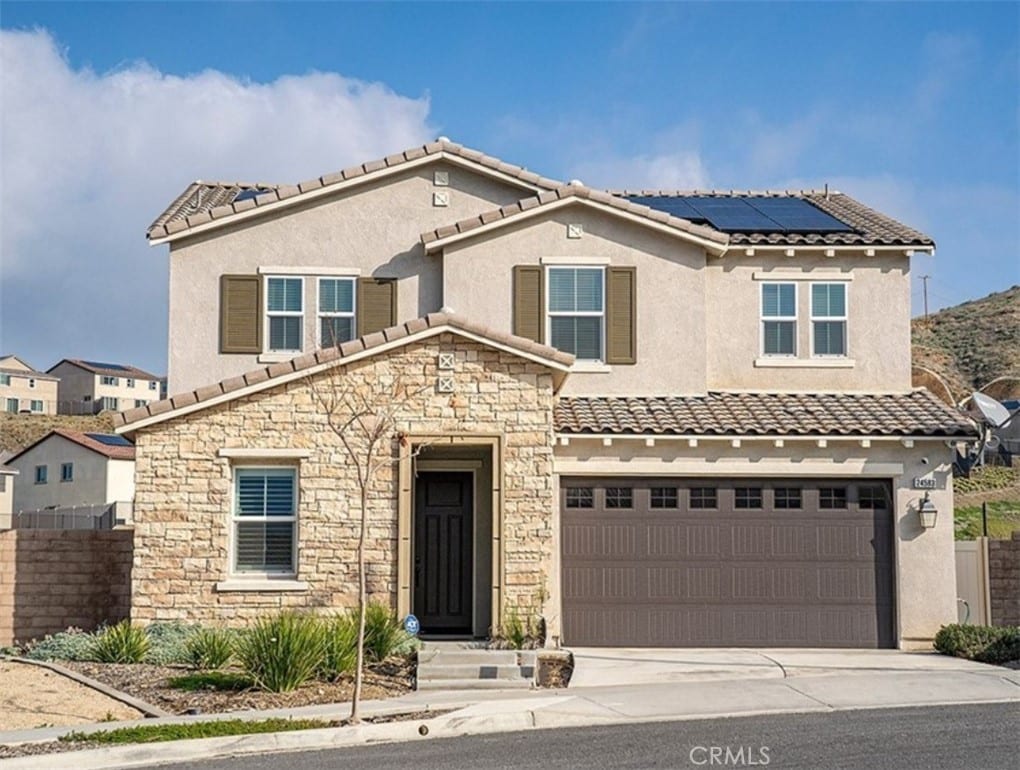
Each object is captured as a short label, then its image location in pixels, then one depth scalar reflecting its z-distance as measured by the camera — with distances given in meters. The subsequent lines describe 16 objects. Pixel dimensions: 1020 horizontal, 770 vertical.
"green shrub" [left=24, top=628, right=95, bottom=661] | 16.70
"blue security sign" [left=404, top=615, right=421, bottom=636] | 16.86
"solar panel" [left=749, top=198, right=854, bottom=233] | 21.39
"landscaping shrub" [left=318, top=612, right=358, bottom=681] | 15.21
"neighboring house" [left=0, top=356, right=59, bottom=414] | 94.44
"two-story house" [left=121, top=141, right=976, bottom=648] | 17.73
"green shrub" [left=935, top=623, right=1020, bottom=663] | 17.39
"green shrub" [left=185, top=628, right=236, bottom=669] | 16.00
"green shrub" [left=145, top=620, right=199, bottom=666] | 16.41
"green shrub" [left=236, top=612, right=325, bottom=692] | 14.65
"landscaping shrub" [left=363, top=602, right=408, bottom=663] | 16.23
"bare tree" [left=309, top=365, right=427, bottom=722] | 17.66
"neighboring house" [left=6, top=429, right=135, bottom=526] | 55.91
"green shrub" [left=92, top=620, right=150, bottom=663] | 16.41
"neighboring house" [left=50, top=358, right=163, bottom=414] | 97.19
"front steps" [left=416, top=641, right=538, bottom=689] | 15.38
